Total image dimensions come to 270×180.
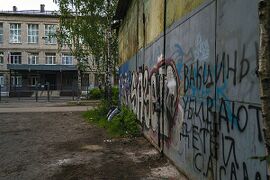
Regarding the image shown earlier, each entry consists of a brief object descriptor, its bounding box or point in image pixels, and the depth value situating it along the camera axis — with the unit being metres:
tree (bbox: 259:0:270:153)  1.20
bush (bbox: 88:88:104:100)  22.47
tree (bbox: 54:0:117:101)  16.50
